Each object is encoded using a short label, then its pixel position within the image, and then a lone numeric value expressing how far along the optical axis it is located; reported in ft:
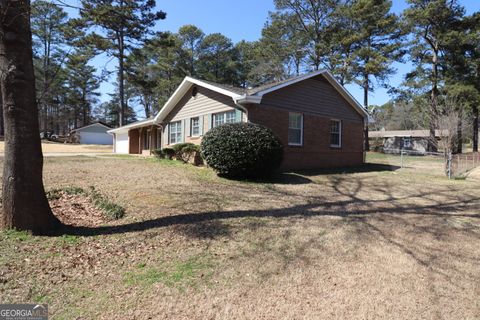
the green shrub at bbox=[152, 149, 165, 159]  52.70
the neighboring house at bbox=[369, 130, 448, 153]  149.56
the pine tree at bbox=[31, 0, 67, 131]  125.70
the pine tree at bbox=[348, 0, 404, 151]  92.27
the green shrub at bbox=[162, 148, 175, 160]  50.87
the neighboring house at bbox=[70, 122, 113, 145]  157.92
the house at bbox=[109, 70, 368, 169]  41.45
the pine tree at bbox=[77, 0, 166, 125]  79.48
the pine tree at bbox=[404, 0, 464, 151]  87.25
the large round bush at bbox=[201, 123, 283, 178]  31.07
